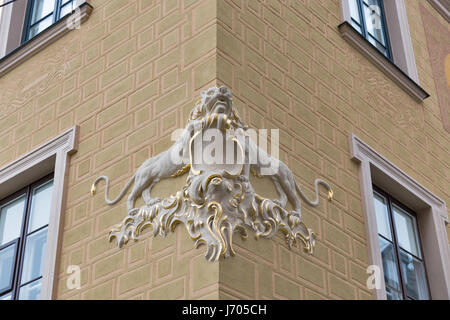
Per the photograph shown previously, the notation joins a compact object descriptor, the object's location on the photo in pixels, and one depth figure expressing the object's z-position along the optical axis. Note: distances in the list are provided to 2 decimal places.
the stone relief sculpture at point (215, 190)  11.09
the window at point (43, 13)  17.06
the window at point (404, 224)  14.14
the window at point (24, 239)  13.38
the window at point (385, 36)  16.19
